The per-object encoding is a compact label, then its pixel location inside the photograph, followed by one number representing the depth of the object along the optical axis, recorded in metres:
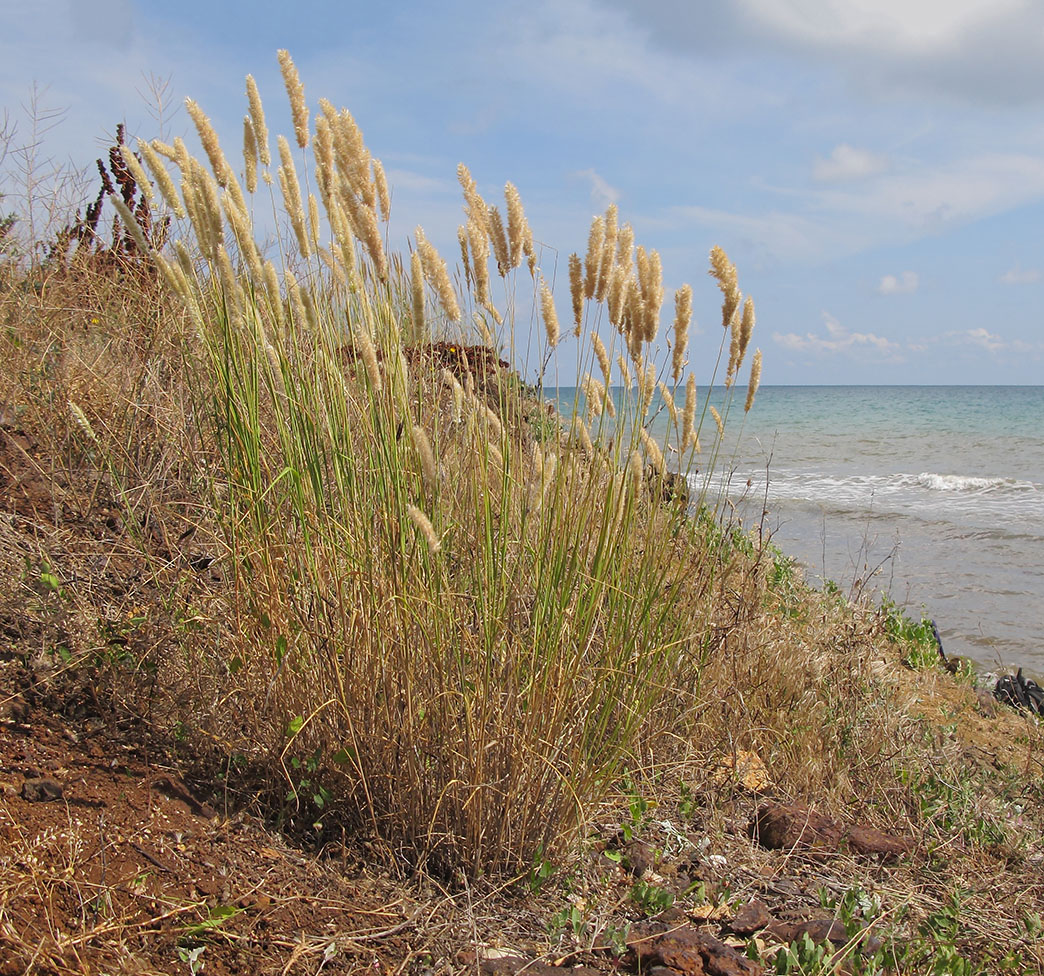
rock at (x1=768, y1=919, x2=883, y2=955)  2.11
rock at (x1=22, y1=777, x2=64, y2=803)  1.99
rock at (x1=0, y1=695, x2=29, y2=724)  2.29
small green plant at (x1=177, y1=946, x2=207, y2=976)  1.67
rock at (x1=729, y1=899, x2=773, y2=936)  2.15
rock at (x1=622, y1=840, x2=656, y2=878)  2.37
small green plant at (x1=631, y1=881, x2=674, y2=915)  2.17
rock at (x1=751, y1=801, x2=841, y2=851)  2.63
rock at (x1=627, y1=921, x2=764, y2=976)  1.89
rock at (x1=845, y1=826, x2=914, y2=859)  2.64
